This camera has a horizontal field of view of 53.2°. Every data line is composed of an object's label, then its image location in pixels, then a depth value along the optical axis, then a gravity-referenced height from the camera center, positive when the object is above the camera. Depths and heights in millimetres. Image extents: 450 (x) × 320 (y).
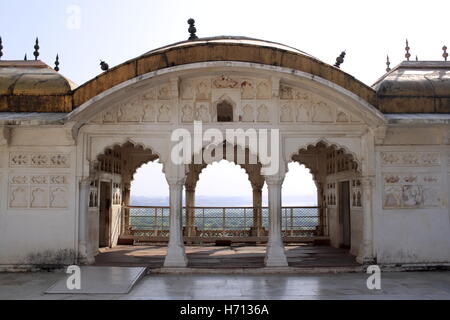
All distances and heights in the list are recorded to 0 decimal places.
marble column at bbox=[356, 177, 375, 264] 8953 -639
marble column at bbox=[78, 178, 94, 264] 9000 -624
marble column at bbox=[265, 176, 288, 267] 8844 -694
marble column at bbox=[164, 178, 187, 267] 8820 -704
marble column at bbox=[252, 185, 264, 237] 13391 -855
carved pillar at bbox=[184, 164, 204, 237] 13406 +46
